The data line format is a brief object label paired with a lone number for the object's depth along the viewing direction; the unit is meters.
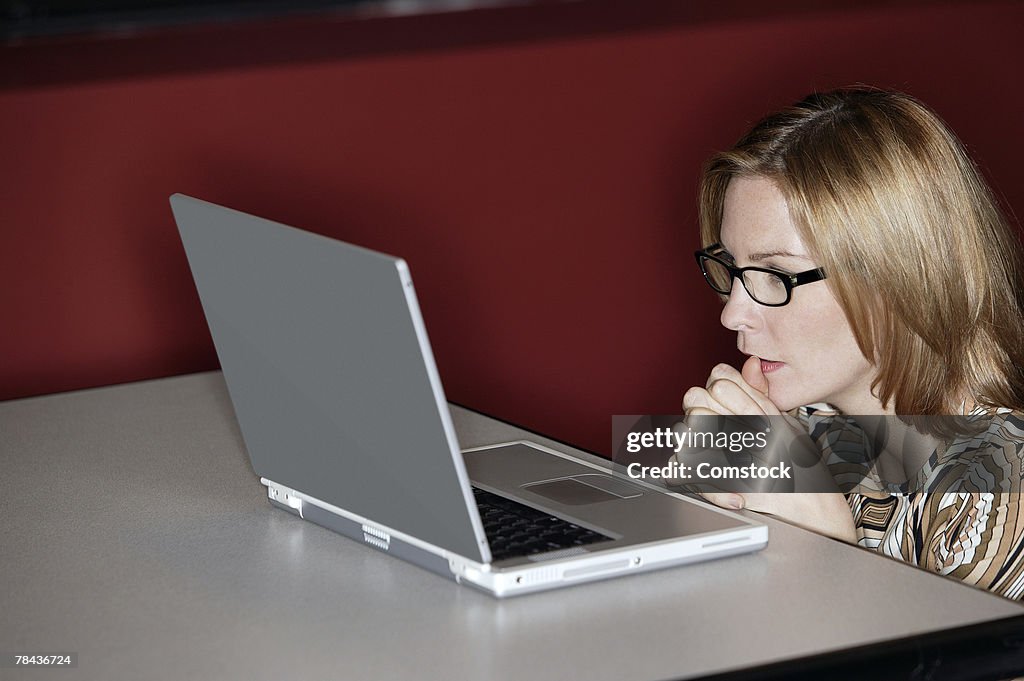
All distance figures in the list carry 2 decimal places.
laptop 1.73
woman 2.20
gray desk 1.70
